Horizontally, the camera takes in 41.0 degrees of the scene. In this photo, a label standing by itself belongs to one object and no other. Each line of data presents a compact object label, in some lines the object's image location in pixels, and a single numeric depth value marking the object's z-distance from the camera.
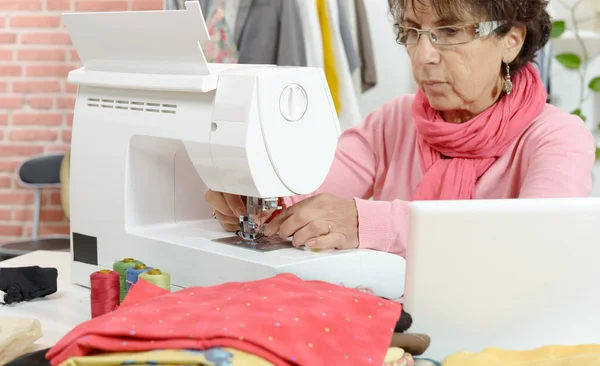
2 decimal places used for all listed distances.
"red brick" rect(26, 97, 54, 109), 3.55
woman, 1.64
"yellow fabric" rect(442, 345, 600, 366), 0.97
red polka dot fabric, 0.88
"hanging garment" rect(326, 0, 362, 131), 2.87
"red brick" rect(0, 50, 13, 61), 3.51
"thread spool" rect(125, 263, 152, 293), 1.37
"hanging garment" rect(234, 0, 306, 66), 2.83
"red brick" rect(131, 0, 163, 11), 3.49
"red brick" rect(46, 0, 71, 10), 3.51
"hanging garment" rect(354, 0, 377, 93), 3.00
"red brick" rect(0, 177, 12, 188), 3.59
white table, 1.35
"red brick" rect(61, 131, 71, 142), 3.58
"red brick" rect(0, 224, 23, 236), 3.63
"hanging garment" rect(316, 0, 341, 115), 2.87
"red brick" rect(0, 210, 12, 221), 3.61
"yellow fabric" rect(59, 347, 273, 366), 0.85
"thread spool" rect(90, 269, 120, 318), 1.38
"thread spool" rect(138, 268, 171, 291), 1.30
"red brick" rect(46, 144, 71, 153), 3.58
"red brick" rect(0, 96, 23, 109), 3.55
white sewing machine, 1.34
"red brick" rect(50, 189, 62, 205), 3.60
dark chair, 3.39
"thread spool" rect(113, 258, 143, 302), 1.43
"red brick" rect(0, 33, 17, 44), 3.50
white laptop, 1.02
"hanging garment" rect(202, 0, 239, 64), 2.89
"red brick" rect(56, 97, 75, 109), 3.56
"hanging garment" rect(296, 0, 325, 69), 2.82
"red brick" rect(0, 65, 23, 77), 3.53
